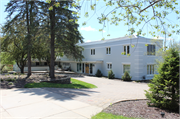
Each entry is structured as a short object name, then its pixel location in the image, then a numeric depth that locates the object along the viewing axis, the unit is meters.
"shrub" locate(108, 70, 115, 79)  24.03
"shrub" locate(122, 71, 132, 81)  21.64
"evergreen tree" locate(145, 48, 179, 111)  6.23
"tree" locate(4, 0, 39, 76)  17.00
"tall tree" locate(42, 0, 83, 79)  16.58
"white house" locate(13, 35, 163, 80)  21.68
